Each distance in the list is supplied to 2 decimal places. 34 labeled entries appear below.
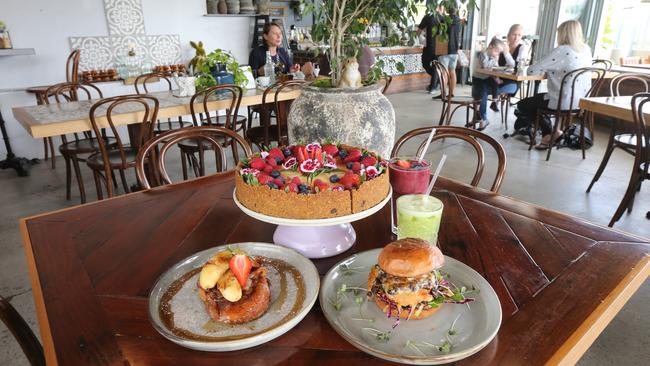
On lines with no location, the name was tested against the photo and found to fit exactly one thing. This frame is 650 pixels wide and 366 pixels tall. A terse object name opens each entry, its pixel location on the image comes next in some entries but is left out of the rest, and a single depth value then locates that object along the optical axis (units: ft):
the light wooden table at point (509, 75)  14.47
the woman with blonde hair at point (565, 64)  13.28
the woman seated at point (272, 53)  14.69
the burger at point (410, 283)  2.51
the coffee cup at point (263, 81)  12.10
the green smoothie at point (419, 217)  3.26
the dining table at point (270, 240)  2.38
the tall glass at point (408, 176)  4.10
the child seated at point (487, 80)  17.22
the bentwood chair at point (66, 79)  13.32
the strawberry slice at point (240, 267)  2.57
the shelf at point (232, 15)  17.80
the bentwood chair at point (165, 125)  11.99
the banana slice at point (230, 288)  2.48
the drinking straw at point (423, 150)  4.00
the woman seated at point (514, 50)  17.63
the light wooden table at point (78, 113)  8.12
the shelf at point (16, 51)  12.87
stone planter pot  5.28
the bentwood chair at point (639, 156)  7.86
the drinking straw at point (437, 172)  3.37
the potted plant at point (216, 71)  10.94
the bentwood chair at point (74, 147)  9.75
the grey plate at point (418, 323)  2.26
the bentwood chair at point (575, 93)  12.80
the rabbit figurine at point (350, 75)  5.65
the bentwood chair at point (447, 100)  14.47
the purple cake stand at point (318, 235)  3.26
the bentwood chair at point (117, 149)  8.47
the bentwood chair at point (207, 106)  9.62
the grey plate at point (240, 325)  2.32
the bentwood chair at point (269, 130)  10.81
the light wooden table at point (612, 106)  8.73
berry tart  3.21
